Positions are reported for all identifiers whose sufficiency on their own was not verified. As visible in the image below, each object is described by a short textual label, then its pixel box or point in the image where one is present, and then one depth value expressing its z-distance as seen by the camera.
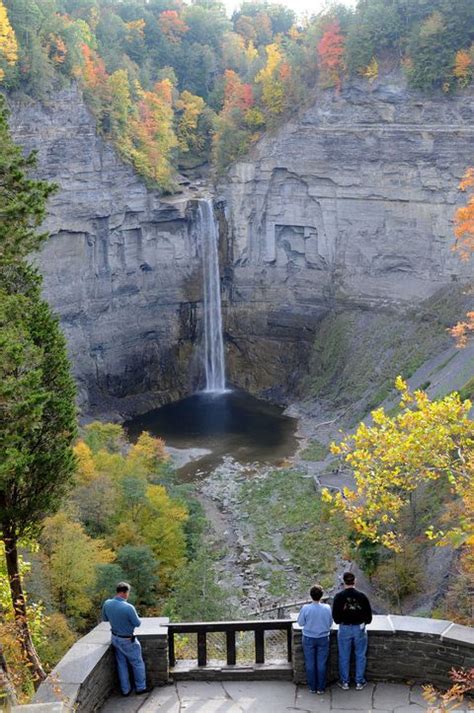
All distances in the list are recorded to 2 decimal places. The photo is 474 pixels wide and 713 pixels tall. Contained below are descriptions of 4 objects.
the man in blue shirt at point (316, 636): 11.97
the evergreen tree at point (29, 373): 14.41
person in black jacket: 11.98
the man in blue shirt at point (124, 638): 11.99
